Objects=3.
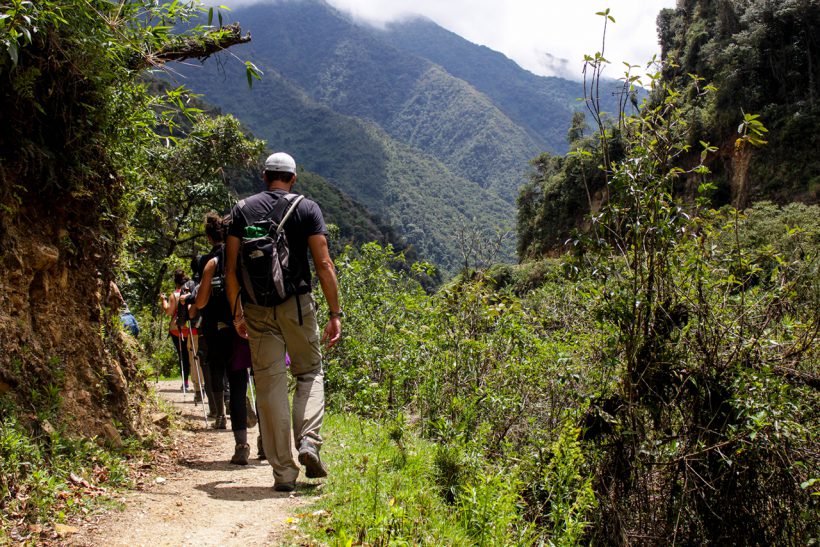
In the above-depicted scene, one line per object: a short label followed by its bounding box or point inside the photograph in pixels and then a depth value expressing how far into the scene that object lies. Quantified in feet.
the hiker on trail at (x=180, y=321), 26.68
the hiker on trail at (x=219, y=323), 17.71
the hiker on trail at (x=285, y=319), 13.84
